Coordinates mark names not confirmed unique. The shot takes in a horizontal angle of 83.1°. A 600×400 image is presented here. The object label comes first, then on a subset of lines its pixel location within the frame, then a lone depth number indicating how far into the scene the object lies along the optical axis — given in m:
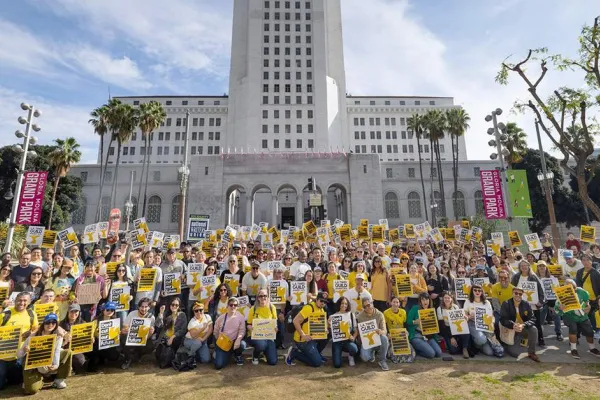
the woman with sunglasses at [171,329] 7.40
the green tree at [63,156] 32.78
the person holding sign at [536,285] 8.69
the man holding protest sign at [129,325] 7.29
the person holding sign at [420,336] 7.95
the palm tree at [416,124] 41.22
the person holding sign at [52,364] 5.99
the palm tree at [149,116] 34.03
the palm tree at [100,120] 33.16
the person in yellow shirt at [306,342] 7.44
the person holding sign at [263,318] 7.48
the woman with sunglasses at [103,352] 7.05
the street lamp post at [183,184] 20.53
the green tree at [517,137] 33.84
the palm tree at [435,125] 39.50
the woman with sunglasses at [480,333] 8.05
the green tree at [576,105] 10.62
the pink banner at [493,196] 16.78
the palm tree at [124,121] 33.12
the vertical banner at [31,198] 16.05
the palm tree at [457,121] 38.25
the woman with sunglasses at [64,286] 7.36
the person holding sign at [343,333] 7.35
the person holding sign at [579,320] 7.96
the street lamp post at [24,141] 15.65
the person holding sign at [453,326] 7.91
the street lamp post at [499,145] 16.53
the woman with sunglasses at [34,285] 7.57
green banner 16.44
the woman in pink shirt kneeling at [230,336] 7.29
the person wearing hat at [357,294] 8.17
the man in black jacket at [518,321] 7.88
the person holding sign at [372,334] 7.37
